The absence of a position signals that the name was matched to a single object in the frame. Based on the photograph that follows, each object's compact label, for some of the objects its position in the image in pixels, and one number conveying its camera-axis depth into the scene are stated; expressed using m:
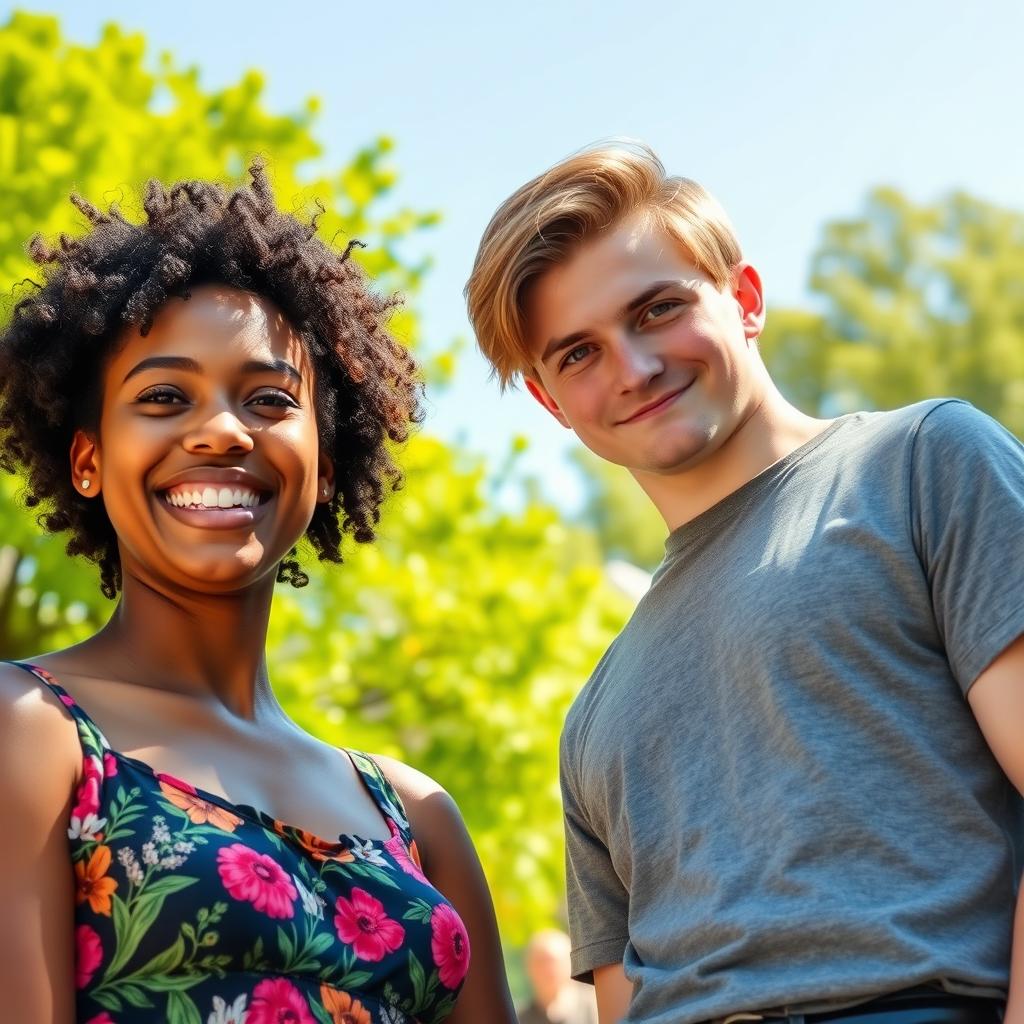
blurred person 9.00
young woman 2.17
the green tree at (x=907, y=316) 31.09
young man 2.13
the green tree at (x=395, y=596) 7.81
